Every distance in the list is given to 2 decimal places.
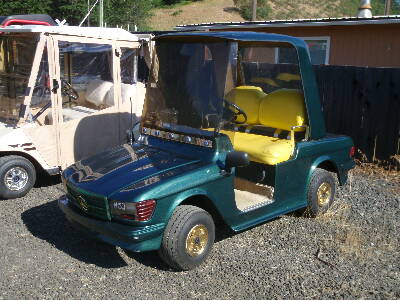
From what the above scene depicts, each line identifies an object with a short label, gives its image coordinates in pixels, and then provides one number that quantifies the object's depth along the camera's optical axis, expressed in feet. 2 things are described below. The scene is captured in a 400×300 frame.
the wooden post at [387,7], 56.60
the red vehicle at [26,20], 26.43
